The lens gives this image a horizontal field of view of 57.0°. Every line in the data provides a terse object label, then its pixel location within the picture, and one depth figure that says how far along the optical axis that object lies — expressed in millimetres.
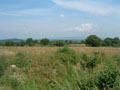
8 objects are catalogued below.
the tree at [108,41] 35703
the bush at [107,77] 3172
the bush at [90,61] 7035
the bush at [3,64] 5079
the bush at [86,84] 3034
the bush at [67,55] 6913
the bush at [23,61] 5684
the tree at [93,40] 35603
